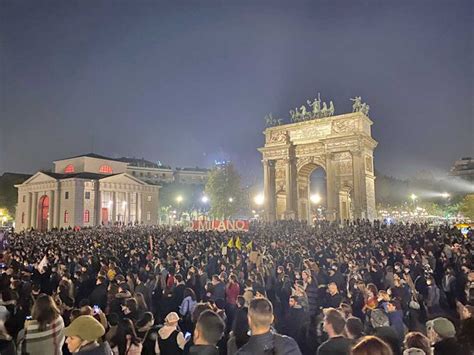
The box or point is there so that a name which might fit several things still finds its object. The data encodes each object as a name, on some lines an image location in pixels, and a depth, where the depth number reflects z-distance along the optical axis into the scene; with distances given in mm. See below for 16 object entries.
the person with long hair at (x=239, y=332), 5539
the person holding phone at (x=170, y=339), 4965
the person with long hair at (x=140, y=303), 7516
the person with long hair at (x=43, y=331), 4461
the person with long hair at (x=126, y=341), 5207
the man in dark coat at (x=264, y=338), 3521
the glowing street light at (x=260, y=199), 70431
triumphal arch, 44688
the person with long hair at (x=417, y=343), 4160
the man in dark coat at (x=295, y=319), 7442
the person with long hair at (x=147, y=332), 5219
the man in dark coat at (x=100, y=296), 8819
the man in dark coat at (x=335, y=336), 4270
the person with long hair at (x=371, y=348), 2875
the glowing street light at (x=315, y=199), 75625
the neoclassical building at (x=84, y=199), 62969
